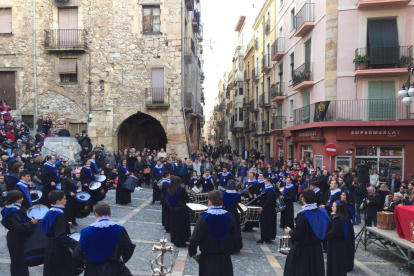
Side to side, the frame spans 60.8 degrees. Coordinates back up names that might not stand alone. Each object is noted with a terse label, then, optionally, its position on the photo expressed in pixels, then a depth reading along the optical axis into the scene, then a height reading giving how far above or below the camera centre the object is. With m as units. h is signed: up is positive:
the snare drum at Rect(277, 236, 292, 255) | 6.75 -2.12
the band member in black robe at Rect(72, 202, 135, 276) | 4.31 -1.40
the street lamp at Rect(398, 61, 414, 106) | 10.31 +1.25
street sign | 17.77 -0.76
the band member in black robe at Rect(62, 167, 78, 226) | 9.16 -1.49
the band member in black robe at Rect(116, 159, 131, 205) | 13.30 -2.06
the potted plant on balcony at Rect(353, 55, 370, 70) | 17.75 +3.73
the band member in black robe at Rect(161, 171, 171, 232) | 10.12 -1.77
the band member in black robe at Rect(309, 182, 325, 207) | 9.23 -1.72
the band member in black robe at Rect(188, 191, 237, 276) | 5.09 -1.57
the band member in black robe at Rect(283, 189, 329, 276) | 5.43 -1.64
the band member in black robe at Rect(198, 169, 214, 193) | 12.20 -1.68
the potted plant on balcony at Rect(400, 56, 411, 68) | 17.48 +3.68
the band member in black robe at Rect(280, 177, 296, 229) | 9.98 -2.10
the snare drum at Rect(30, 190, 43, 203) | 8.32 -1.47
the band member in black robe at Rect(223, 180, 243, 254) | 8.05 -1.52
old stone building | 22.67 +4.58
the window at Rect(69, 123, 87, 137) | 23.19 +0.46
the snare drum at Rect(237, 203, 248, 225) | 9.16 -2.13
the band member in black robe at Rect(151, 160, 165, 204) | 13.86 -1.72
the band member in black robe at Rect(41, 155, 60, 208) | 10.20 -1.25
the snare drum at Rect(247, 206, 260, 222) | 9.52 -2.16
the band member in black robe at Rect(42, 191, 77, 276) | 5.03 -1.55
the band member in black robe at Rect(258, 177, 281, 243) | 9.04 -2.06
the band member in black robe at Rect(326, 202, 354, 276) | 6.54 -2.04
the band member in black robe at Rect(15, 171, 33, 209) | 7.13 -1.10
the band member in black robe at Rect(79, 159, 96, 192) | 11.01 -1.30
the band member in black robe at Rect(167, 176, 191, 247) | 8.55 -2.04
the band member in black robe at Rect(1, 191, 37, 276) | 5.34 -1.42
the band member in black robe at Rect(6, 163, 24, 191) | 8.11 -1.02
